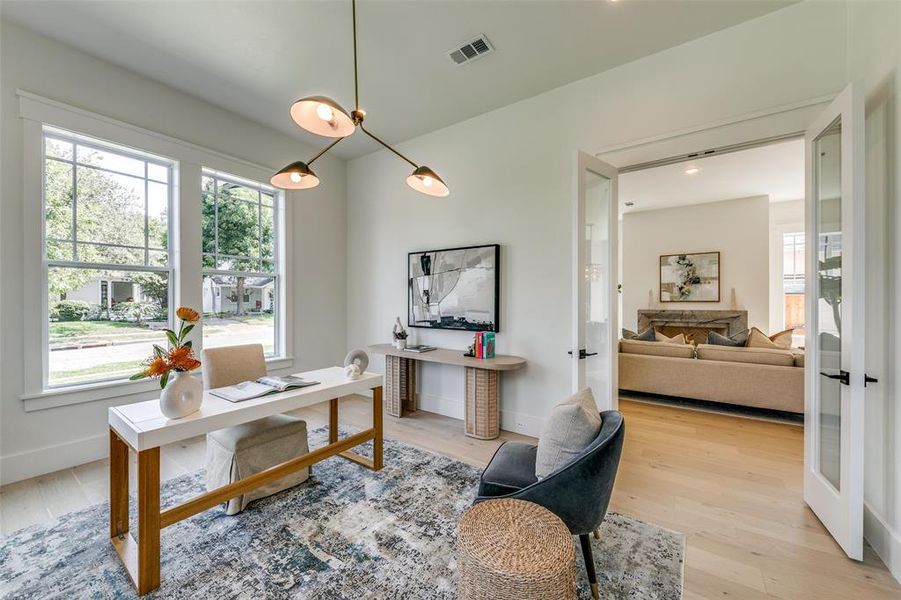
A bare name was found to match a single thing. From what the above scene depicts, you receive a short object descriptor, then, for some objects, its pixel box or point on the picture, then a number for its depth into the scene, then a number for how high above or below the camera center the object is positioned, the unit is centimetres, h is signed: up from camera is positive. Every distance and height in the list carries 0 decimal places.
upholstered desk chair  222 -94
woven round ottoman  117 -88
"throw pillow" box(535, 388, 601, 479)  164 -63
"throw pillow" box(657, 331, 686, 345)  491 -57
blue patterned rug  165 -132
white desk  163 -79
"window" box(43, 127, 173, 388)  285 +36
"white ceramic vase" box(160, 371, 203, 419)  177 -49
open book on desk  217 -57
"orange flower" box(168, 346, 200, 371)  175 -30
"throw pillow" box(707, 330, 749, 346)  444 -52
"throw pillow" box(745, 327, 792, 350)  428 -51
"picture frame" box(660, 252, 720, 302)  668 +40
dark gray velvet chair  150 -81
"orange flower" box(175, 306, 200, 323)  178 -8
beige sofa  379 -86
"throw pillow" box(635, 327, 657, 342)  506 -53
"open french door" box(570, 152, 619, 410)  280 +18
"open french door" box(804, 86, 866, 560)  180 -13
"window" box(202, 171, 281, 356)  377 +40
